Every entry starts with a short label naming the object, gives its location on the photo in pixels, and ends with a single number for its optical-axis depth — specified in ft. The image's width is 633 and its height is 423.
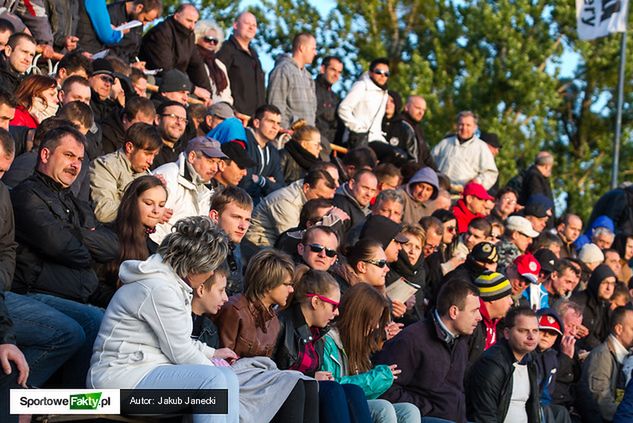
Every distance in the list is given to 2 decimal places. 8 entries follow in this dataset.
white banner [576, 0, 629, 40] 71.61
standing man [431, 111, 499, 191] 55.26
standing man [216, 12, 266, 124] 50.29
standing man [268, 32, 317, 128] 49.93
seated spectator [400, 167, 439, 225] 45.16
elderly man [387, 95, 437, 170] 53.16
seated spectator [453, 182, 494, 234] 48.44
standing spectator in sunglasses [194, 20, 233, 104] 49.08
